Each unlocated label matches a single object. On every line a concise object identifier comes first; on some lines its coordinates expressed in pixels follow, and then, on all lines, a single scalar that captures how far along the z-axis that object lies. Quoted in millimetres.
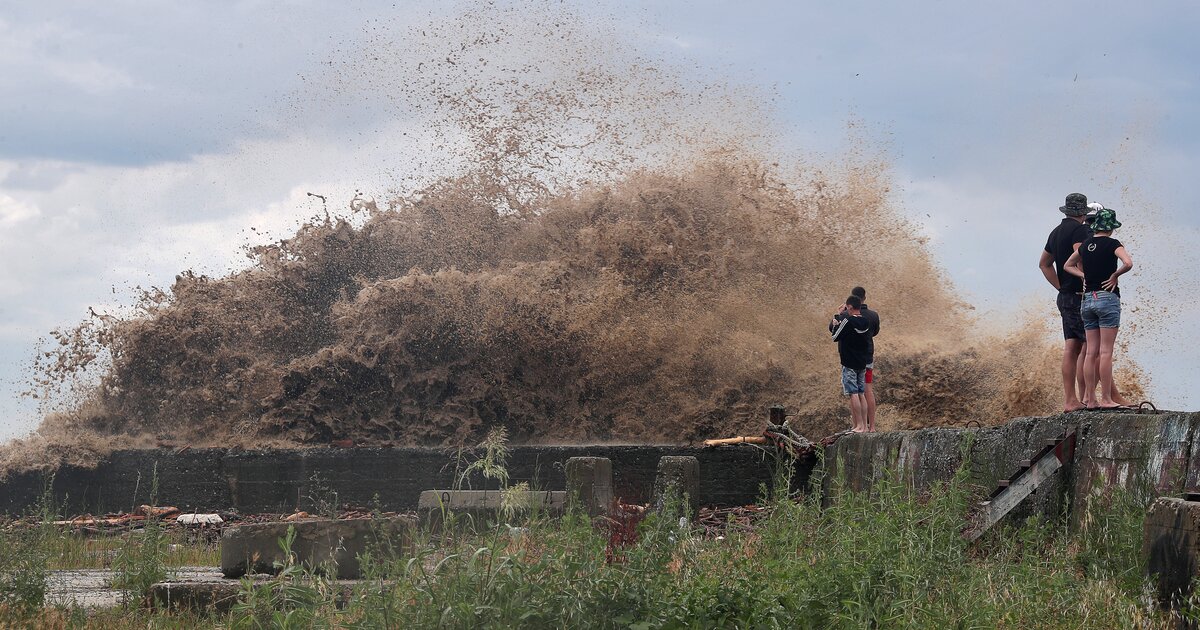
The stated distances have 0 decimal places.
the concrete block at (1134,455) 13750
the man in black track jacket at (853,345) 24725
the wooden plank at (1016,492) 16125
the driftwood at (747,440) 29031
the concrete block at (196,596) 14609
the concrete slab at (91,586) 14547
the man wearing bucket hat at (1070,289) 18641
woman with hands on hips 17375
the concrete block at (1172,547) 10922
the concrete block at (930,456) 19641
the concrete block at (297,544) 16734
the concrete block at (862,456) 22344
